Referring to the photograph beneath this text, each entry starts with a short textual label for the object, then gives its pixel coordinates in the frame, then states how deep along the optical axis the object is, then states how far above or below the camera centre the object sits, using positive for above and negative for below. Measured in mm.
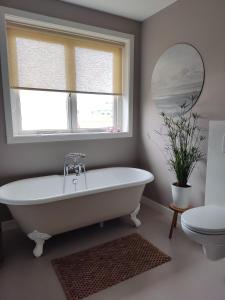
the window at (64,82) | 2387 +449
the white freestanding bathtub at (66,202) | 1863 -818
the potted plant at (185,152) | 2248 -363
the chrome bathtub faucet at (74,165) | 2650 -588
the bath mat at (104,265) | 1650 -1271
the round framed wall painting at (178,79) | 2262 +435
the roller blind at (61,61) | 2387 +691
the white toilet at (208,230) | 1516 -791
